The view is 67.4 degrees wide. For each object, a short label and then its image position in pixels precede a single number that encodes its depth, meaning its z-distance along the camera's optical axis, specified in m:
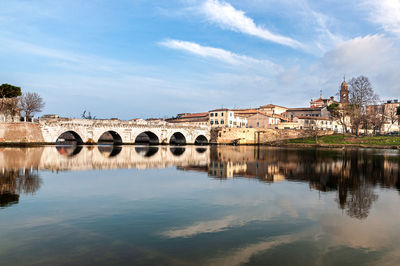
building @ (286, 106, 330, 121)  99.56
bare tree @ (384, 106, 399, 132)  114.19
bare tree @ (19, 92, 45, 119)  65.88
